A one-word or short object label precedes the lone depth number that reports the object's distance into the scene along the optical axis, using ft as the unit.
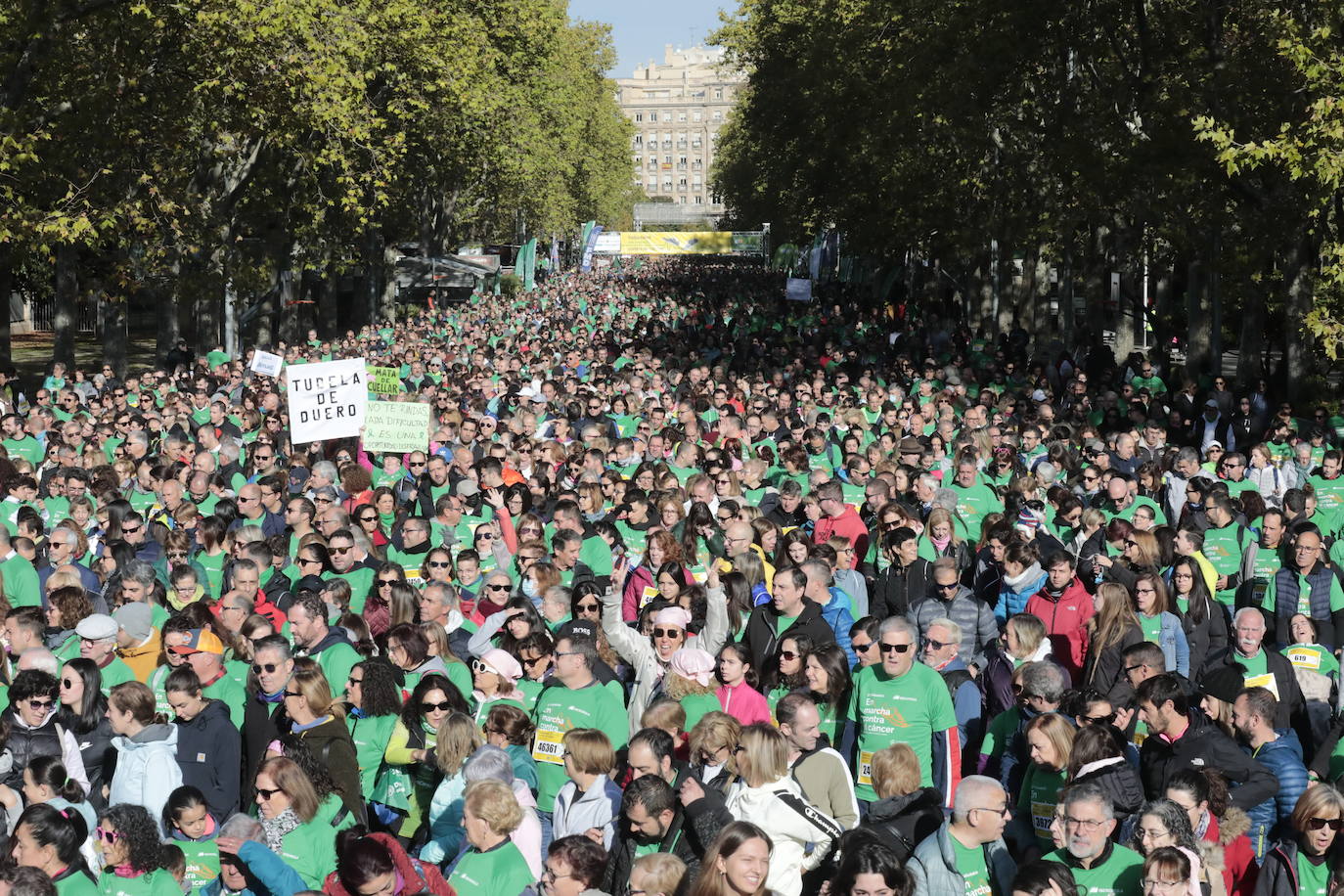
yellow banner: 316.19
